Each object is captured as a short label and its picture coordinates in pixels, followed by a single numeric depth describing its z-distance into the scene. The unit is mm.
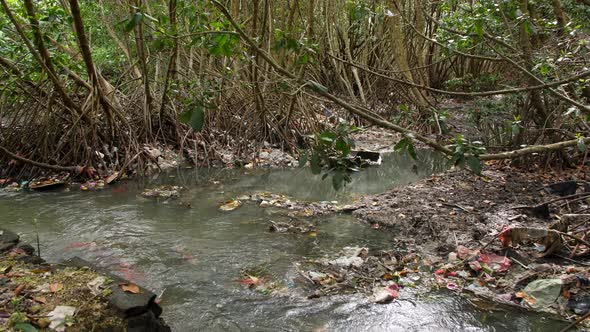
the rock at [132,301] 1942
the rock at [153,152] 5900
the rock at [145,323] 1937
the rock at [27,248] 2744
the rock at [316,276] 2930
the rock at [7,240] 2684
